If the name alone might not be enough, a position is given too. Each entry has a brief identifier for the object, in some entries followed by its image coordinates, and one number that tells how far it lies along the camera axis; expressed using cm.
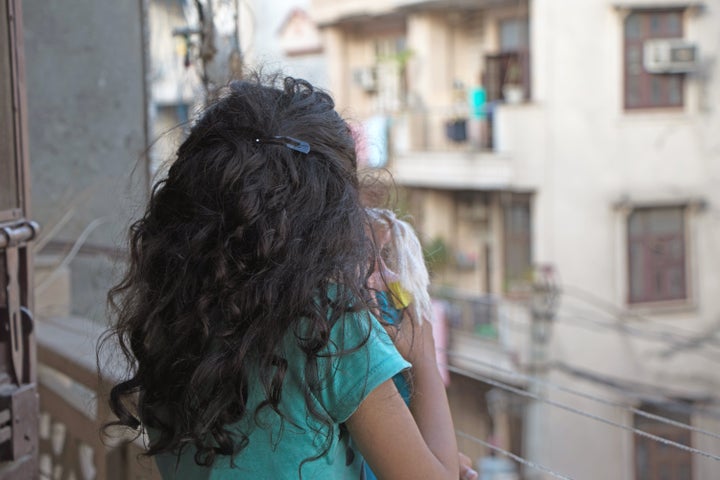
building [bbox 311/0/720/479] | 1200
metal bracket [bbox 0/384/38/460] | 194
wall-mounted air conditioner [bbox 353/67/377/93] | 1471
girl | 120
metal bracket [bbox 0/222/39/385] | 195
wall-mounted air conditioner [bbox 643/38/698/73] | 1180
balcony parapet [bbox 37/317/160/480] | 224
